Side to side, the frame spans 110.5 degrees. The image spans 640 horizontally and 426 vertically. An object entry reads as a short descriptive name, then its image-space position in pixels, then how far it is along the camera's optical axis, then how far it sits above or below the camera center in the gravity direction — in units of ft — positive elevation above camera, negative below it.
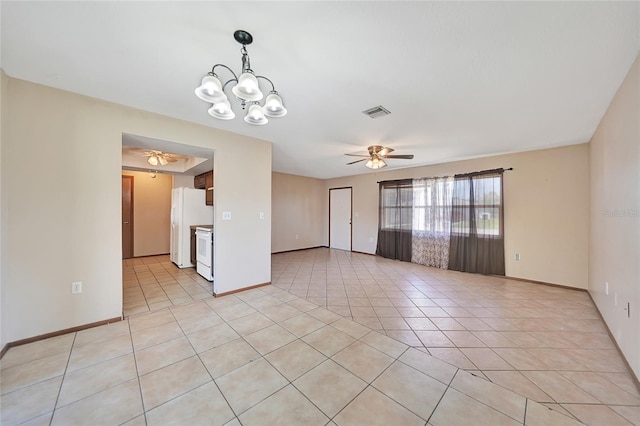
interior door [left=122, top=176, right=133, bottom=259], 17.94 -0.16
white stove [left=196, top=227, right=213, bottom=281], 12.23 -2.27
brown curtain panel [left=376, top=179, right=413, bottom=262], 17.72 -0.51
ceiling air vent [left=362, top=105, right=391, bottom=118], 7.86 +3.73
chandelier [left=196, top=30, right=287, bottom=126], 4.66 +2.73
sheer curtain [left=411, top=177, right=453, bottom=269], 15.75 -0.55
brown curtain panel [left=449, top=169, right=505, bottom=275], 13.75 -0.66
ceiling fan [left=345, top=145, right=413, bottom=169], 11.73 +3.17
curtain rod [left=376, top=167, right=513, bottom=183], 13.48 +2.72
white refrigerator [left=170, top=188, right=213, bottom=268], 15.25 -0.28
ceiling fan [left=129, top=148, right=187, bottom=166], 14.07 +3.69
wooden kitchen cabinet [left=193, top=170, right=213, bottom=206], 14.72 +2.13
